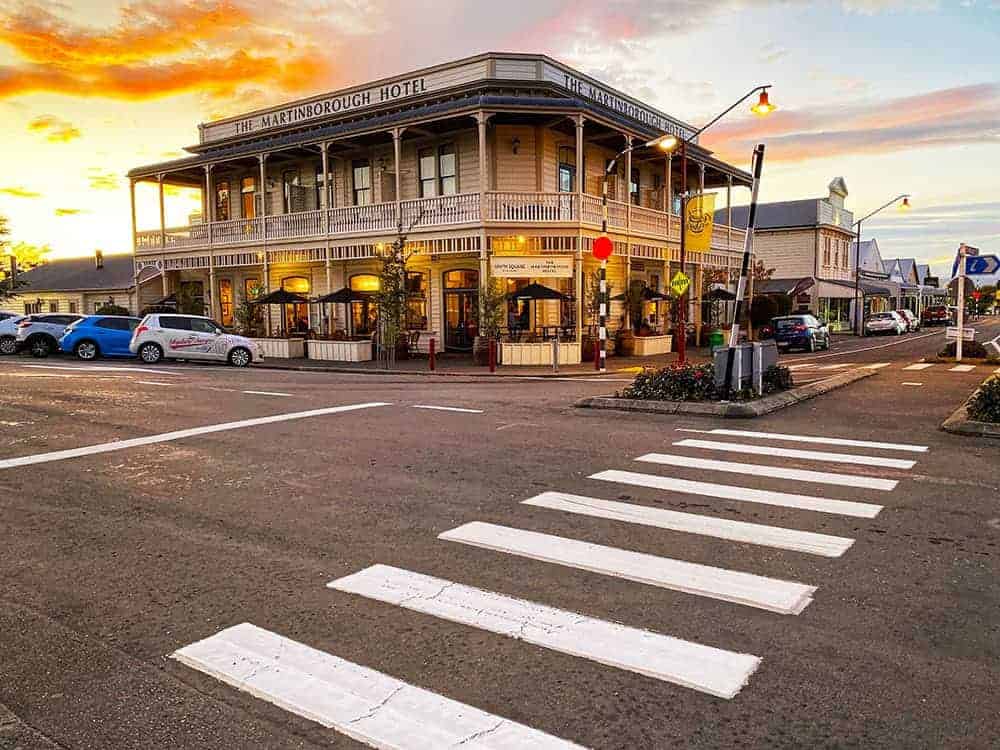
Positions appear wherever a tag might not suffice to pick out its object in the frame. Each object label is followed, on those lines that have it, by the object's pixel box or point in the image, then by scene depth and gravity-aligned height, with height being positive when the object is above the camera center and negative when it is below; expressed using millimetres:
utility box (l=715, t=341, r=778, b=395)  12492 -784
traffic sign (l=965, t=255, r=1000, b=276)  20219 +1377
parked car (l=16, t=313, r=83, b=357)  27703 +34
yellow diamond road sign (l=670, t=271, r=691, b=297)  22953 +1167
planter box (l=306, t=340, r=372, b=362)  26250 -825
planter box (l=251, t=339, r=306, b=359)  28203 -714
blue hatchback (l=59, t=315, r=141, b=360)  26469 -166
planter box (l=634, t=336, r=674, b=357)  27719 -915
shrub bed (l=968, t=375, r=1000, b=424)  10148 -1265
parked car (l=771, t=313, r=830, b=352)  31781 -601
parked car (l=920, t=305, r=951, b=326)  67188 -37
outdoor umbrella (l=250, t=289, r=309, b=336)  28438 +1201
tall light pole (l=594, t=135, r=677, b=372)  20953 +1412
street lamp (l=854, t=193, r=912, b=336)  47250 +220
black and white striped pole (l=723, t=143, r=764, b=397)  12168 +586
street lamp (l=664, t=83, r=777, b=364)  17172 +4907
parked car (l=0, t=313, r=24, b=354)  28812 +14
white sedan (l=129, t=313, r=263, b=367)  24844 -358
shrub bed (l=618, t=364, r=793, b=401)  12625 -1133
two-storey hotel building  24844 +5510
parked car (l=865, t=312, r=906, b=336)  47188 -423
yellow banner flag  24328 +3309
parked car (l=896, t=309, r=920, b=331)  51278 -215
